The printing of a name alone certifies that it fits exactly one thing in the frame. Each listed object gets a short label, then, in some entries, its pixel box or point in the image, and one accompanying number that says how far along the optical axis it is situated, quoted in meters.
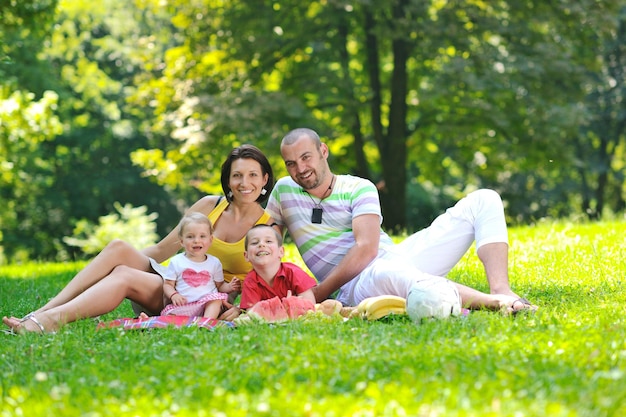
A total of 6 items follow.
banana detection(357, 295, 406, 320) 10.16
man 11.12
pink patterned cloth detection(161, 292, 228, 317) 10.94
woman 10.60
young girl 11.01
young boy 10.96
